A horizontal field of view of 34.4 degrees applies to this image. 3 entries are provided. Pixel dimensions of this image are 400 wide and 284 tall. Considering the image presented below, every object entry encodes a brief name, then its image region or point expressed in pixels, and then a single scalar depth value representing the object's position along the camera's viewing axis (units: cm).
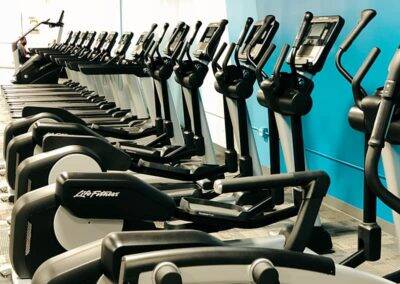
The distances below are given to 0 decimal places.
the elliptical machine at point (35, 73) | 1204
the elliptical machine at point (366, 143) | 271
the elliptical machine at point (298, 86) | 359
